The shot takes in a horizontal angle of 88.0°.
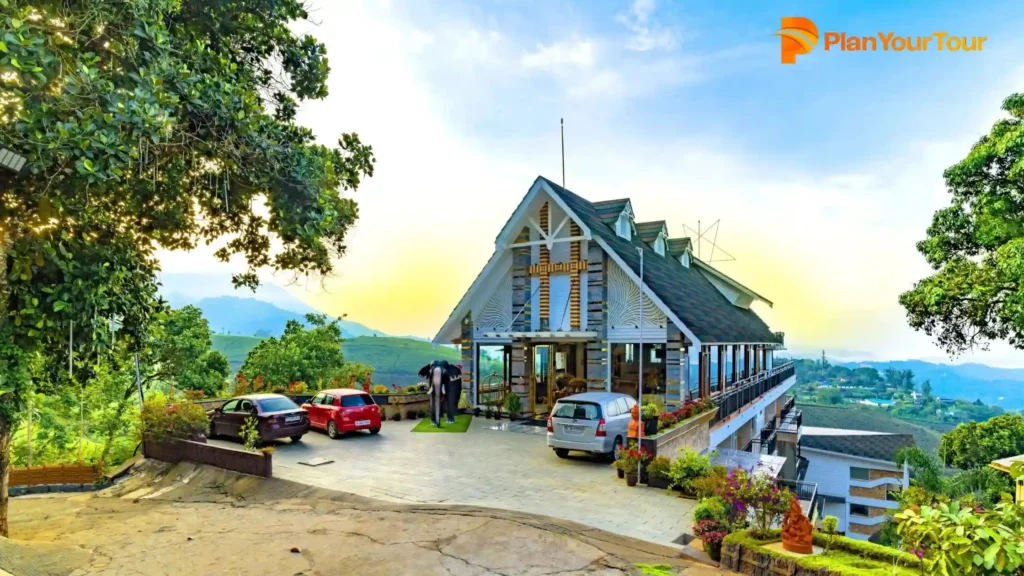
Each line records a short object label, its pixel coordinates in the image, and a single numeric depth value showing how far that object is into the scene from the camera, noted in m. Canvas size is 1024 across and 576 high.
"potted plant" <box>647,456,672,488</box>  11.19
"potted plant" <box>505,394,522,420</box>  20.06
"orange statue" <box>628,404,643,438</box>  12.02
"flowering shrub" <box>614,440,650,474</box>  11.46
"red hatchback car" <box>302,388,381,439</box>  16.67
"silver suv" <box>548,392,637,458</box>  13.16
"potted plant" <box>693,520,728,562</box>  7.39
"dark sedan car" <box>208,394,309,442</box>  15.18
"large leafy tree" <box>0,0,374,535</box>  5.86
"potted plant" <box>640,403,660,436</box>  12.67
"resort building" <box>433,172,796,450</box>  18.06
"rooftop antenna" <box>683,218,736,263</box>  34.98
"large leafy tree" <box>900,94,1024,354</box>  12.54
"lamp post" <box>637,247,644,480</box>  11.70
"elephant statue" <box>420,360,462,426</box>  18.83
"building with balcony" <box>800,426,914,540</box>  33.78
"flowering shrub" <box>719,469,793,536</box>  7.52
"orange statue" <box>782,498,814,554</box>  6.63
